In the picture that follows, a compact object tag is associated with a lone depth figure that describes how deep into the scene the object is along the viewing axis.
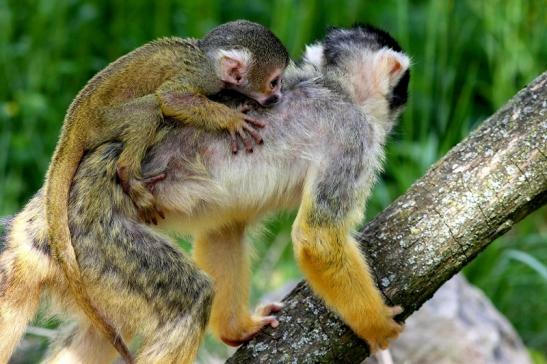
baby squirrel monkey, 7.29
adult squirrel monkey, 7.30
